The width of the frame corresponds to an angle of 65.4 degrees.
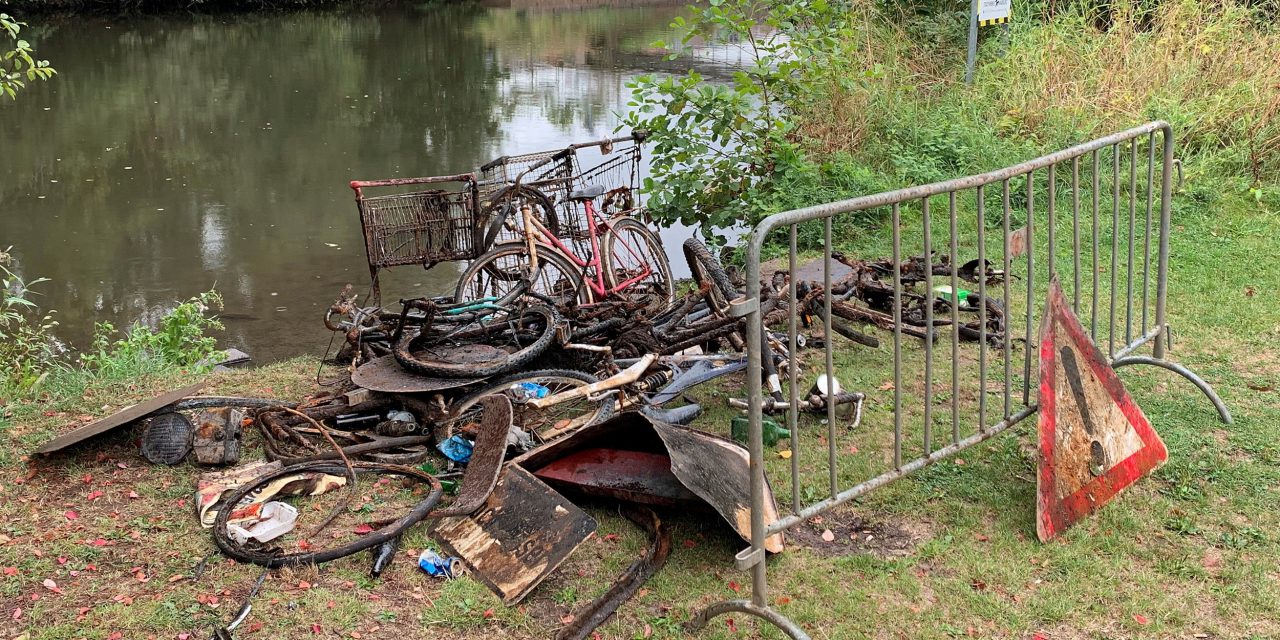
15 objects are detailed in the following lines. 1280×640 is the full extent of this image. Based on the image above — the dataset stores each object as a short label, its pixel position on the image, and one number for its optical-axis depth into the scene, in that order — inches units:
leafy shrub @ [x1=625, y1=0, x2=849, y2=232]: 316.8
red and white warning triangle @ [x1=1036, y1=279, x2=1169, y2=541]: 139.1
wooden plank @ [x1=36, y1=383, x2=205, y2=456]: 168.2
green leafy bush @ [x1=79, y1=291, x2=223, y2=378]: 241.6
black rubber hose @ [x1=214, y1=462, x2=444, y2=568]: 141.1
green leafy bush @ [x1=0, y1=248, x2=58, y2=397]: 223.4
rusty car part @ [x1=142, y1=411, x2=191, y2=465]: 172.7
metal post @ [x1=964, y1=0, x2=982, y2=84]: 381.2
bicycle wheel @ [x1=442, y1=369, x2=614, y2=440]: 178.7
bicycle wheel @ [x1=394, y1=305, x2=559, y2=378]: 185.3
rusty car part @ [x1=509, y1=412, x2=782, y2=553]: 134.3
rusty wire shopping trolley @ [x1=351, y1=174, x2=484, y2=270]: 270.4
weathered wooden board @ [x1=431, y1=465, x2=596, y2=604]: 133.9
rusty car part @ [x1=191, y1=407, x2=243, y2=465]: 171.6
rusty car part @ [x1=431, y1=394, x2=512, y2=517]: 147.6
